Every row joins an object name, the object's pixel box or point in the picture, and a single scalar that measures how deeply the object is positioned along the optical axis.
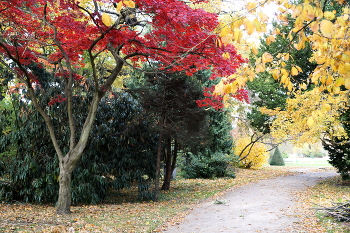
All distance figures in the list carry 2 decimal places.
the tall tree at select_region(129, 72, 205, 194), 9.91
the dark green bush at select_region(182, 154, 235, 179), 16.27
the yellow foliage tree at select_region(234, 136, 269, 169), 20.61
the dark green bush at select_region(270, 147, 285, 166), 28.45
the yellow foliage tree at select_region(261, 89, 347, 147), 10.74
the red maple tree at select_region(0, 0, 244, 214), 6.88
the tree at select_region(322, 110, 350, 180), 12.25
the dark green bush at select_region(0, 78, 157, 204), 9.70
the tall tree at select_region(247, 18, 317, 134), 15.10
